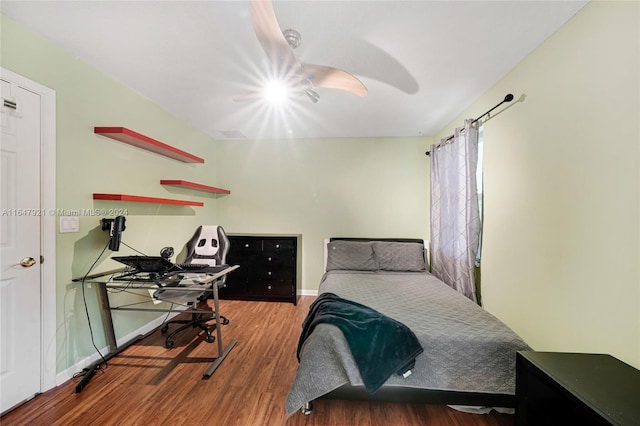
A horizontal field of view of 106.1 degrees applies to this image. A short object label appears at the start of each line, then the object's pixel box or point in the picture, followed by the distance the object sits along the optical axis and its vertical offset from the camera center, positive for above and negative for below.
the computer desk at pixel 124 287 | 1.80 -0.62
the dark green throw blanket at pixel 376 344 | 1.44 -0.81
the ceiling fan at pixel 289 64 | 1.14 +0.93
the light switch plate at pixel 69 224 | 1.80 -0.07
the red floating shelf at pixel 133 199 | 2.01 +0.14
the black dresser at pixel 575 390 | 0.87 -0.71
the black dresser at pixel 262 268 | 3.42 -0.78
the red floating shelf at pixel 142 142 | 2.03 +0.69
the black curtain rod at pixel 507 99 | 1.92 +0.93
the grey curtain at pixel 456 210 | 2.35 +0.05
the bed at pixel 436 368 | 1.47 -0.95
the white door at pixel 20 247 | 1.52 -0.22
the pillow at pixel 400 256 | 3.21 -0.58
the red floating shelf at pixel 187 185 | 2.77 +0.36
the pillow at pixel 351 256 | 3.23 -0.58
